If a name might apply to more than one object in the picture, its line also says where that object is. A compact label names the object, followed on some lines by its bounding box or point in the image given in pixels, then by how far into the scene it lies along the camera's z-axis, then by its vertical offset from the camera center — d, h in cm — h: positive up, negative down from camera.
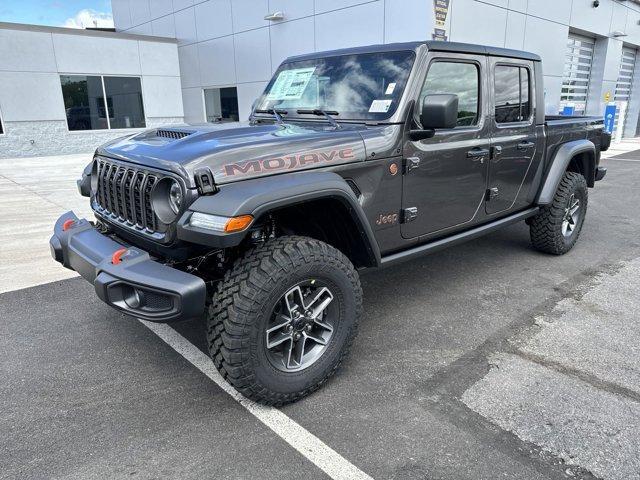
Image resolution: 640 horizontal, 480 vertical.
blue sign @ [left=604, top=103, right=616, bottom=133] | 1638 -49
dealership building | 1138 +149
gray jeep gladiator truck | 238 -53
